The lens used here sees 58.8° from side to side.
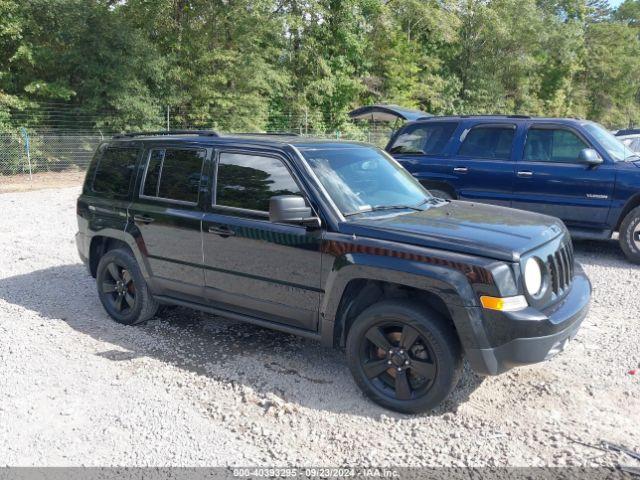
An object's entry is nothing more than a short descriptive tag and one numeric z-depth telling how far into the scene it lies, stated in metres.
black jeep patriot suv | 3.42
